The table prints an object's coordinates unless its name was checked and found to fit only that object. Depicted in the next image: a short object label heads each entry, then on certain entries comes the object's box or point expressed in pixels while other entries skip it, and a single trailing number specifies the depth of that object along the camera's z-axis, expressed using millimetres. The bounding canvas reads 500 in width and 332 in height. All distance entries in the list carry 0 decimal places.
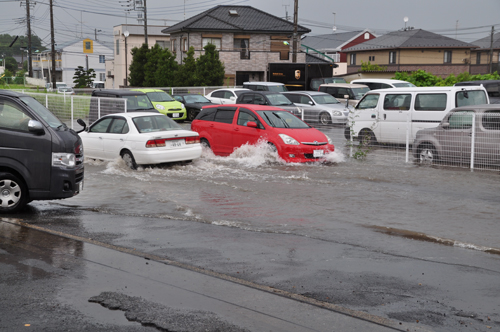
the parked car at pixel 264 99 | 23859
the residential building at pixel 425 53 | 57594
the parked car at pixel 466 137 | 13570
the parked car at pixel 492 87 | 24672
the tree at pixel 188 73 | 42531
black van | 8812
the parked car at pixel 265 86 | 30825
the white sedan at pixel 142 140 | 13859
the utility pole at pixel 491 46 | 65431
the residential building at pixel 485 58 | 70219
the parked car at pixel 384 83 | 28016
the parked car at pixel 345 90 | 27594
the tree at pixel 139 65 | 50000
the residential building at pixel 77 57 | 99062
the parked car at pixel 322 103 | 23128
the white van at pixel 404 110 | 16141
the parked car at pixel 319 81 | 33344
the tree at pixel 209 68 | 42531
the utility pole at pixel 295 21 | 39519
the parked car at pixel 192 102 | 28958
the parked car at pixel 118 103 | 21047
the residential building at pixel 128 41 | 68938
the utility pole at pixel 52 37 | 50094
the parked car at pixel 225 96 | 29889
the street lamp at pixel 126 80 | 64103
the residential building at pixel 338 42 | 77625
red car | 14789
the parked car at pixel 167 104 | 26594
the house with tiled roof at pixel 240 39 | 51250
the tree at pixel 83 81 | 58719
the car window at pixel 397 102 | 16970
